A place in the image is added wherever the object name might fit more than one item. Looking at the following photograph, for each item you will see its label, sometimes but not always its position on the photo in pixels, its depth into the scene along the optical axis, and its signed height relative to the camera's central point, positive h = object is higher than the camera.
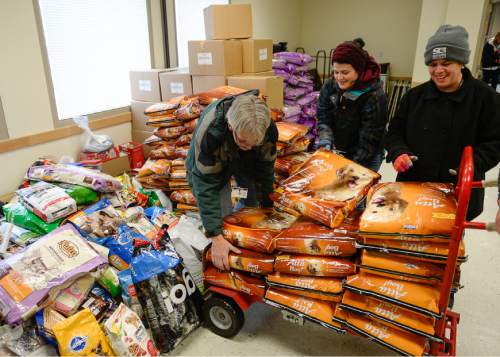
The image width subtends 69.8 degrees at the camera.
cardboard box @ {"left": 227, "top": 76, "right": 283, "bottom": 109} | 2.81 -0.19
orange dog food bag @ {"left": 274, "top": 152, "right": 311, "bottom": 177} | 2.43 -0.68
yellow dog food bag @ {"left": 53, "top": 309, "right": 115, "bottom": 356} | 1.48 -1.11
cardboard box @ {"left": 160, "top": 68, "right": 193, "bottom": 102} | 3.08 -0.20
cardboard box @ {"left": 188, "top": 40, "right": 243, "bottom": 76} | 2.86 +0.02
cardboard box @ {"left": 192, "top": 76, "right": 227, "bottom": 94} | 2.93 -0.18
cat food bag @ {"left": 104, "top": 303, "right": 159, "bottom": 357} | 1.50 -1.11
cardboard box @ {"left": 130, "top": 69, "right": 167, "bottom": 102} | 3.21 -0.22
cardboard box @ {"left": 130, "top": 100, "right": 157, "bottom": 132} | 3.29 -0.49
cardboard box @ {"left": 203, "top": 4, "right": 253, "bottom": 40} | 2.90 +0.30
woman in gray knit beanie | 1.40 -0.25
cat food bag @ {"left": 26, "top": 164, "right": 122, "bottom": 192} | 2.34 -0.73
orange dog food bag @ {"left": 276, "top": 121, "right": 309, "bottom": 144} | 2.36 -0.47
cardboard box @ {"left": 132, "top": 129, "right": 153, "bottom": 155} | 3.32 -0.69
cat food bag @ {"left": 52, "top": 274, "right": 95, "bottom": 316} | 1.60 -1.02
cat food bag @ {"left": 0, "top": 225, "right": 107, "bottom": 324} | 1.53 -0.91
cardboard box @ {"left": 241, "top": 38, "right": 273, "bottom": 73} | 3.05 +0.04
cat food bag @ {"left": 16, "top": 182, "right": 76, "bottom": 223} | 2.08 -0.79
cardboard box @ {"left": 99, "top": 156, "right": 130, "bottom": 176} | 2.94 -0.85
